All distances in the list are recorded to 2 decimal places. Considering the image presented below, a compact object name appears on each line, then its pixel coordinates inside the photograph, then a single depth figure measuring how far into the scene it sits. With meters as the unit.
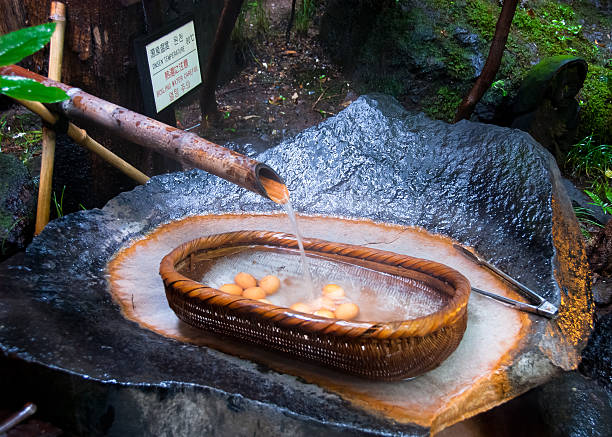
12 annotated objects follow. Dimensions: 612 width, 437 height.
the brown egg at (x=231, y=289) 2.01
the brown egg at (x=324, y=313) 1.85
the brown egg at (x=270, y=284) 2.10
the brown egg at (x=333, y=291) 2.04
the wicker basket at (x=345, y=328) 1.57
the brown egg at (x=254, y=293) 2.02
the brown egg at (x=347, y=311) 1.91
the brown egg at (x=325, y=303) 1.99
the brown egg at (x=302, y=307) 1.91
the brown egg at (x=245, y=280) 2.09
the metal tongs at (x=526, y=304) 1.98
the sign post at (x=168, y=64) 2.77
